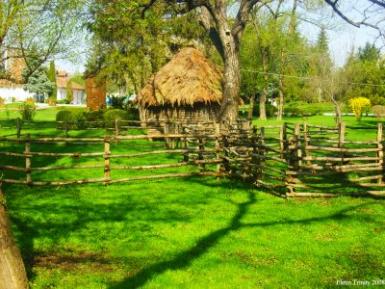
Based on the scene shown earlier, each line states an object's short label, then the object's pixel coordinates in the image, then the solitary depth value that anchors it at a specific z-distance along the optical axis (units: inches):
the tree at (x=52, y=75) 2923.2
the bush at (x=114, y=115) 1187.9
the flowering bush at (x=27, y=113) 1387.8
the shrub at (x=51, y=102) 2623.5
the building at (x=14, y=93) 2995.3
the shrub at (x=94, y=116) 1262.3
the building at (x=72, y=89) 3345.0
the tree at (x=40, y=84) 2799.5
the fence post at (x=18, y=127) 839.2
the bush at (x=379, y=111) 1720.0
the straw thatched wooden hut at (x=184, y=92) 894.4
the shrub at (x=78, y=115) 1287.8
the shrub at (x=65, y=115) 1282.0
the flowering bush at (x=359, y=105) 1718.3
